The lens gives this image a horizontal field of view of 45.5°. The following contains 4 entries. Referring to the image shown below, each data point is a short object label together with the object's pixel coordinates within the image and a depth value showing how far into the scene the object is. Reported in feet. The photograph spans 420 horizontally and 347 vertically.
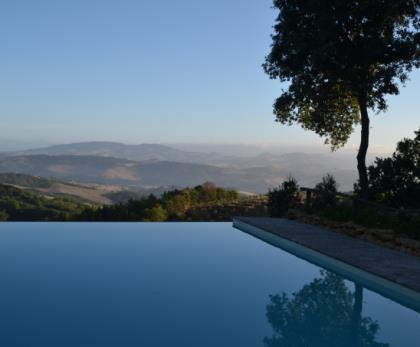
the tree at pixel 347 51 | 50.16
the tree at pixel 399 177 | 53.31
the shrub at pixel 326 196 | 54.85
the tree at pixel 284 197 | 60.08
